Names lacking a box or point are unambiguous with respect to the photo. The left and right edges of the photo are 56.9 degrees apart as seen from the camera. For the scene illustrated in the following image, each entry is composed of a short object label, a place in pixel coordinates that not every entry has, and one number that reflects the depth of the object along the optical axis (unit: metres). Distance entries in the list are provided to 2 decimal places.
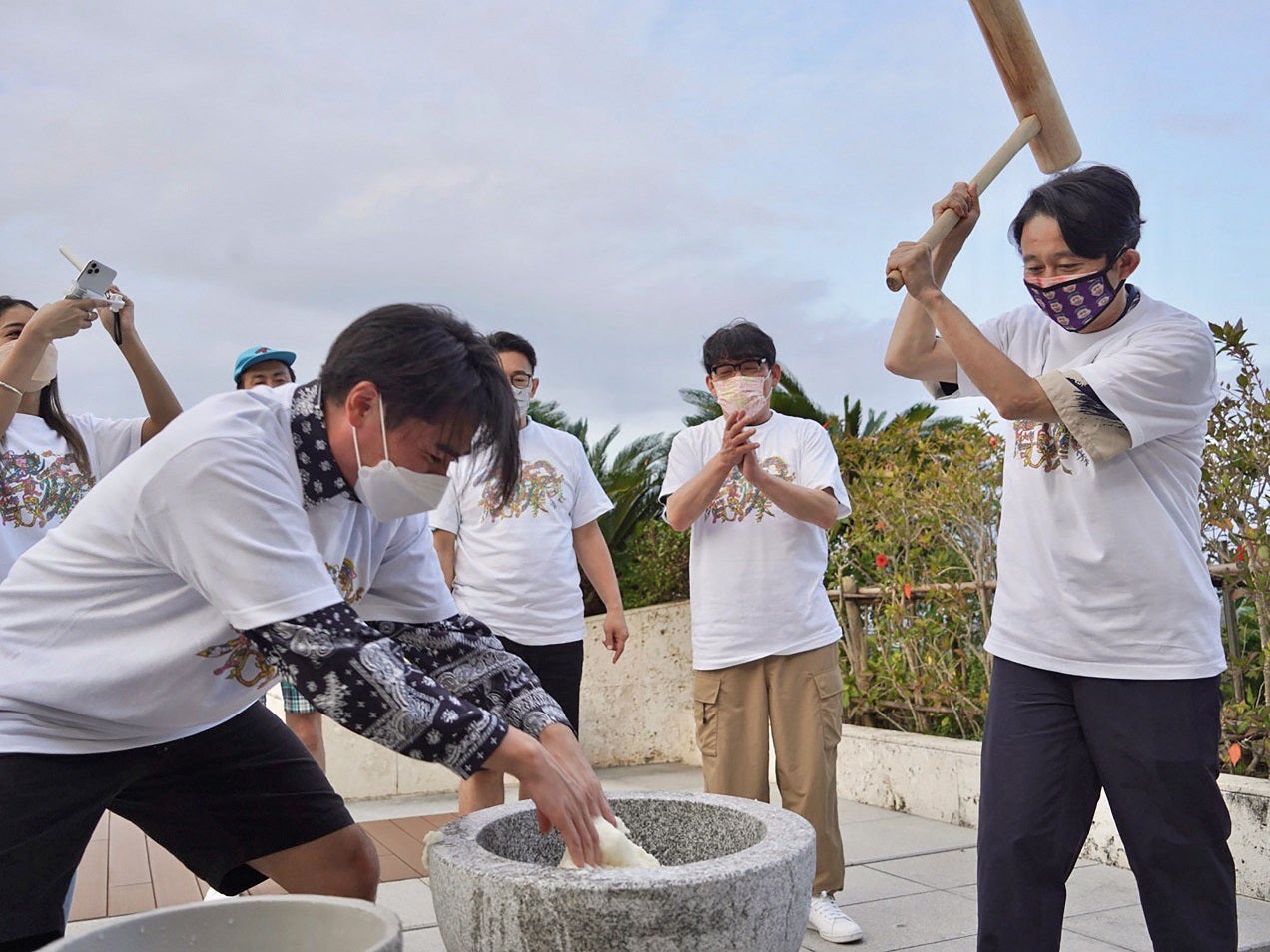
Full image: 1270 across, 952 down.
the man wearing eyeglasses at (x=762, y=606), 3.77
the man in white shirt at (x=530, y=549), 4.27
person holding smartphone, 3.17
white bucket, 1.68
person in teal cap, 4.98
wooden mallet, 2.82
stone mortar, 1.68
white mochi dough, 1.96
